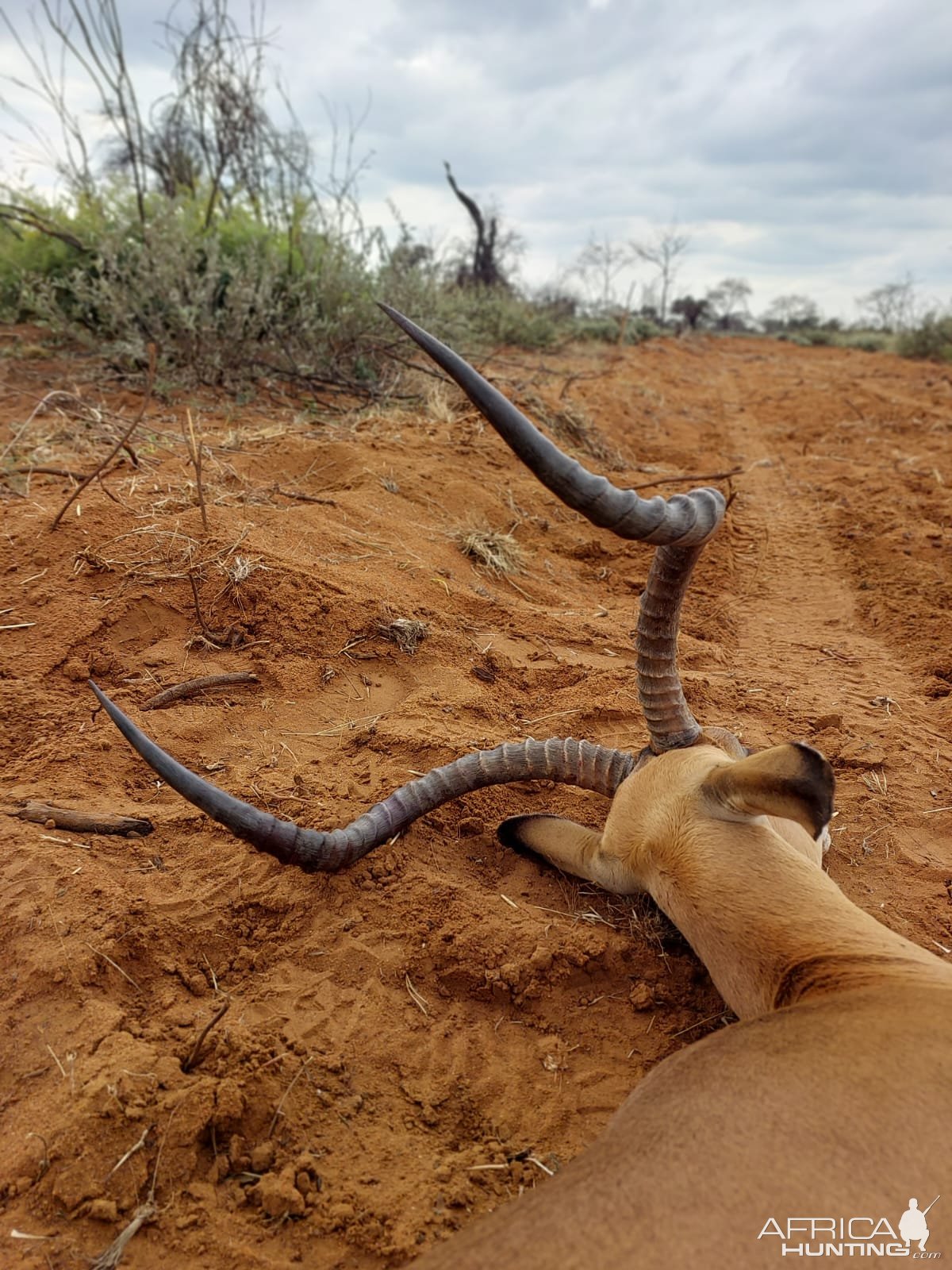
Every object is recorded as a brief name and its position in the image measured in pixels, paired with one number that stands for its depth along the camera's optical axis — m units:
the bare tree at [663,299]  32.13
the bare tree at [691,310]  31.08
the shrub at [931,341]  18.31
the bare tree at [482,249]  19.16
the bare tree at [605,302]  26.70
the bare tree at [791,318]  39.69
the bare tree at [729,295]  38.00
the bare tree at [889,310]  33.28
